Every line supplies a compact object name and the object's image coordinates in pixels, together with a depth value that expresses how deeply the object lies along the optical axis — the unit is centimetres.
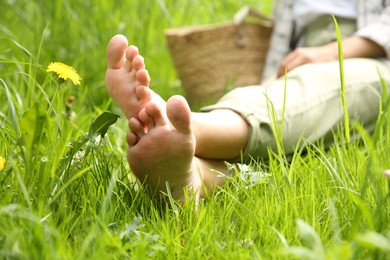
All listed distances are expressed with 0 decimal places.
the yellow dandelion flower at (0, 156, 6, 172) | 127
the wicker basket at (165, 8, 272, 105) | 220
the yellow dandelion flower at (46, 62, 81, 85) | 136
